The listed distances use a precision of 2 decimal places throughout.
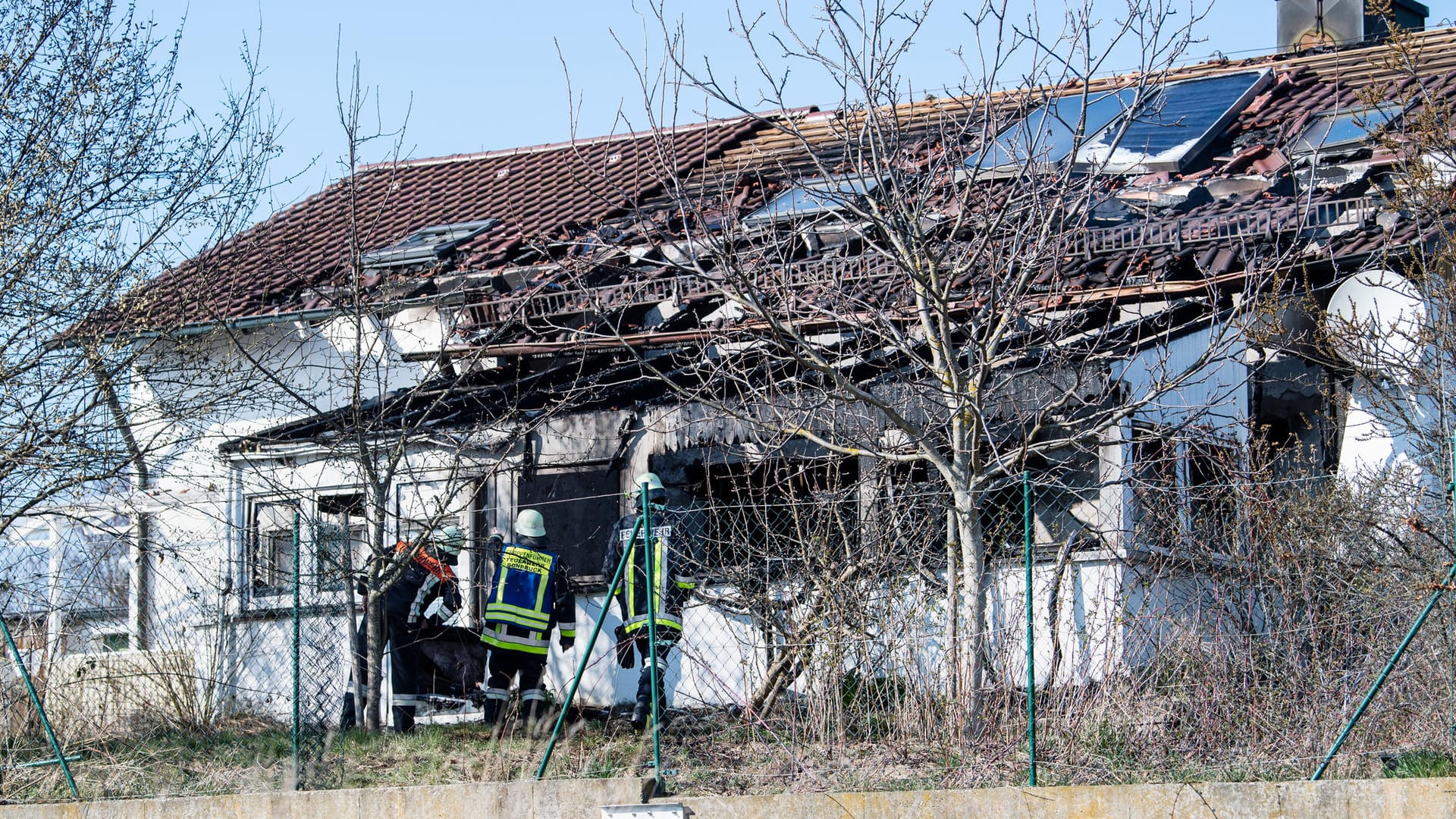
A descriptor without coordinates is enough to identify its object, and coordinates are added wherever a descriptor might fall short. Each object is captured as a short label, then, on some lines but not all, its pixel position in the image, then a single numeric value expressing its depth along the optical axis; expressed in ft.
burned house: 54.65
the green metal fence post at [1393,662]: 43.39
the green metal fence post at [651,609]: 49.06
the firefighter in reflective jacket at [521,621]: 67.15
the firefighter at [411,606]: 68.18
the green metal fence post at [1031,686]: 46.24
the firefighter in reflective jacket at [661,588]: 60.54
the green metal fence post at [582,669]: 48.42
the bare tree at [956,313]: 52.01
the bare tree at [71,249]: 67.82
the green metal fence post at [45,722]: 55.06
